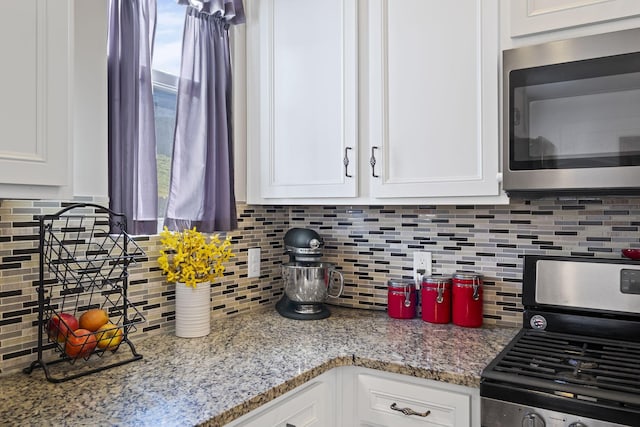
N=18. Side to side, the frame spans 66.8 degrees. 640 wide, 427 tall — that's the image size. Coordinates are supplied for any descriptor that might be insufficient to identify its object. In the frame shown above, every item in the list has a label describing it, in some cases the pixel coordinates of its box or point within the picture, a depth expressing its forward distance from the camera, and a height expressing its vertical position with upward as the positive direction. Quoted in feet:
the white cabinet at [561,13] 4.42 +1.90
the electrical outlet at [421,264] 6.62 -0.69
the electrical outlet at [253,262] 6.91 -0.69
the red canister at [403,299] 6.36 -1.13
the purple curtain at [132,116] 5.03 +1.07
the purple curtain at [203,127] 5.94 +1.11
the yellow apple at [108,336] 4.42 -1.12
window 5.91 +1.66
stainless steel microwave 4.30 +0.90
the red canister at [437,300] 6.09 -1.09
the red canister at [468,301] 5.93 -1.08
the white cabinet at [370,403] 4.35 -1.79
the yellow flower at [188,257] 5.40 -0.48
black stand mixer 6.42 -0.84
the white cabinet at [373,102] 5.22 +1.35
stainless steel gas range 3.75 -1.35
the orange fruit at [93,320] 4.42 -0.96
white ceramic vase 5.44 -1.08
